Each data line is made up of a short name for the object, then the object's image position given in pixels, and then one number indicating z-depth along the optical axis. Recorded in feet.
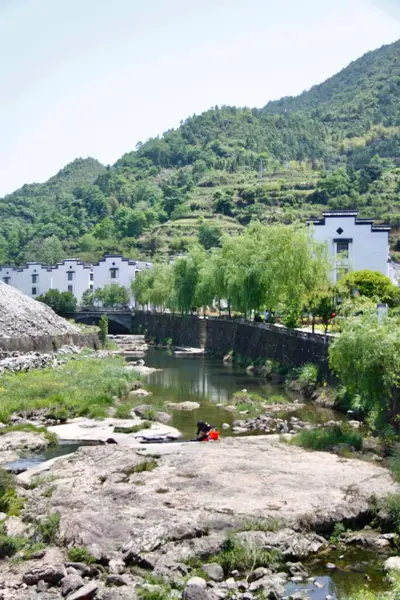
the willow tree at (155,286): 282.56
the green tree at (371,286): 153.47
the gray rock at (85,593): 42.73
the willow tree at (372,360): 77.41
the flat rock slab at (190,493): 52.34
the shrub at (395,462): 64.44
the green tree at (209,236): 422.82
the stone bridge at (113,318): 309.83
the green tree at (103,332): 226.58
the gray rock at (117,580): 45.44
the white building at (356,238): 204.95
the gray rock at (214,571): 46.85
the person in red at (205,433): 84.12
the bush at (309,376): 128.57
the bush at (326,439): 79.87
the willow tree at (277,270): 163.73
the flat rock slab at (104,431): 86.99
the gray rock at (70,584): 43.91
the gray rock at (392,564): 47.01
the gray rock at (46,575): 45.24
